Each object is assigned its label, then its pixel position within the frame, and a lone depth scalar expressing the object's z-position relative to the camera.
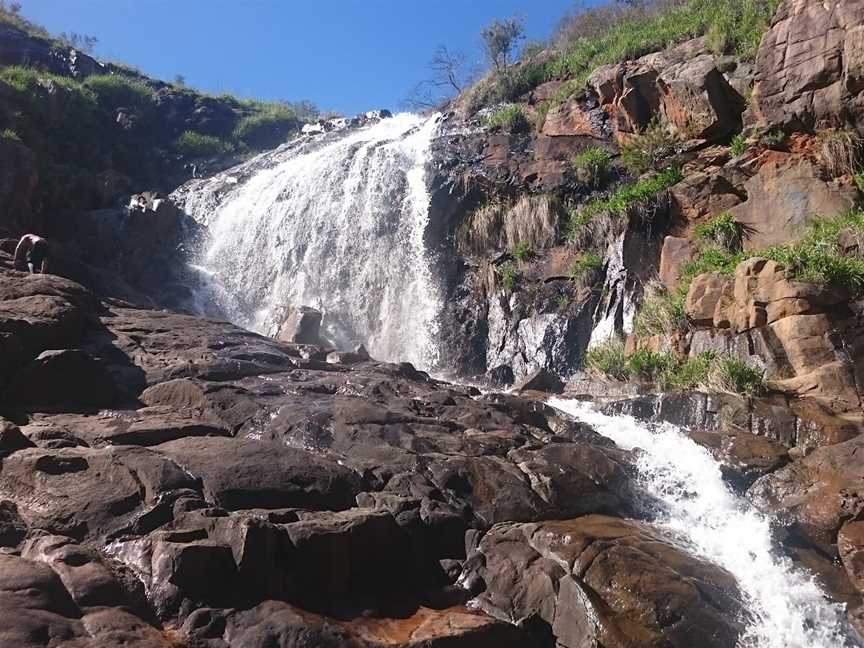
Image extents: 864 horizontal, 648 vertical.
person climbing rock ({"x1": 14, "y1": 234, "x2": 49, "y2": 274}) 13.36
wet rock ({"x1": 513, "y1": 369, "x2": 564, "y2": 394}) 13.21
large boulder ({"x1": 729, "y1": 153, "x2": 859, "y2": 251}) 13.68
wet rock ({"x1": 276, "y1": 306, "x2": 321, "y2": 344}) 16.48
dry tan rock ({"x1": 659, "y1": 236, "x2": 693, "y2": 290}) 14.74
